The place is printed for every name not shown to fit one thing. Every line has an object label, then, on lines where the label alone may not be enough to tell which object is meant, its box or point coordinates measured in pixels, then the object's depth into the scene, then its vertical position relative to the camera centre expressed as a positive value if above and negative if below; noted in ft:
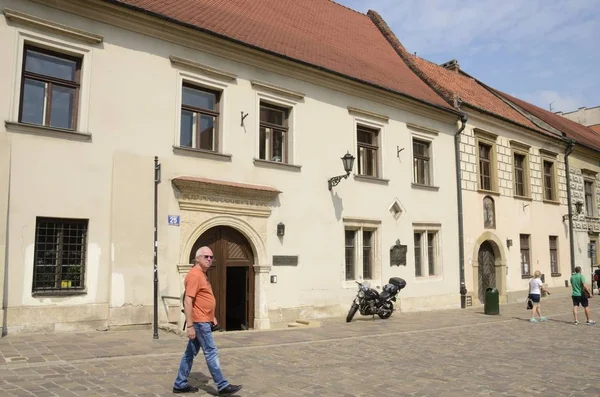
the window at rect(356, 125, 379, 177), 54.75 +11.73
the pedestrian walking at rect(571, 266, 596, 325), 47.51 -2.83
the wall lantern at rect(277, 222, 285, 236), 45.78 +2.94
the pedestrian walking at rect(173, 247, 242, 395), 20.77 -2.56
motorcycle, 48.05 -3.55
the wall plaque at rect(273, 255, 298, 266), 45.42 +0.28
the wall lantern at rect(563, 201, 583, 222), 83.12 +8.65
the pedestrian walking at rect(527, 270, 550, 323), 49.67 -2.85
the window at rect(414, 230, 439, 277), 59.21 +0.98
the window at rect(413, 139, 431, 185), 60.70 +11.67
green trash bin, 54.65 -4.03
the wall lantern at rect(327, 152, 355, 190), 47.71 +8.52
